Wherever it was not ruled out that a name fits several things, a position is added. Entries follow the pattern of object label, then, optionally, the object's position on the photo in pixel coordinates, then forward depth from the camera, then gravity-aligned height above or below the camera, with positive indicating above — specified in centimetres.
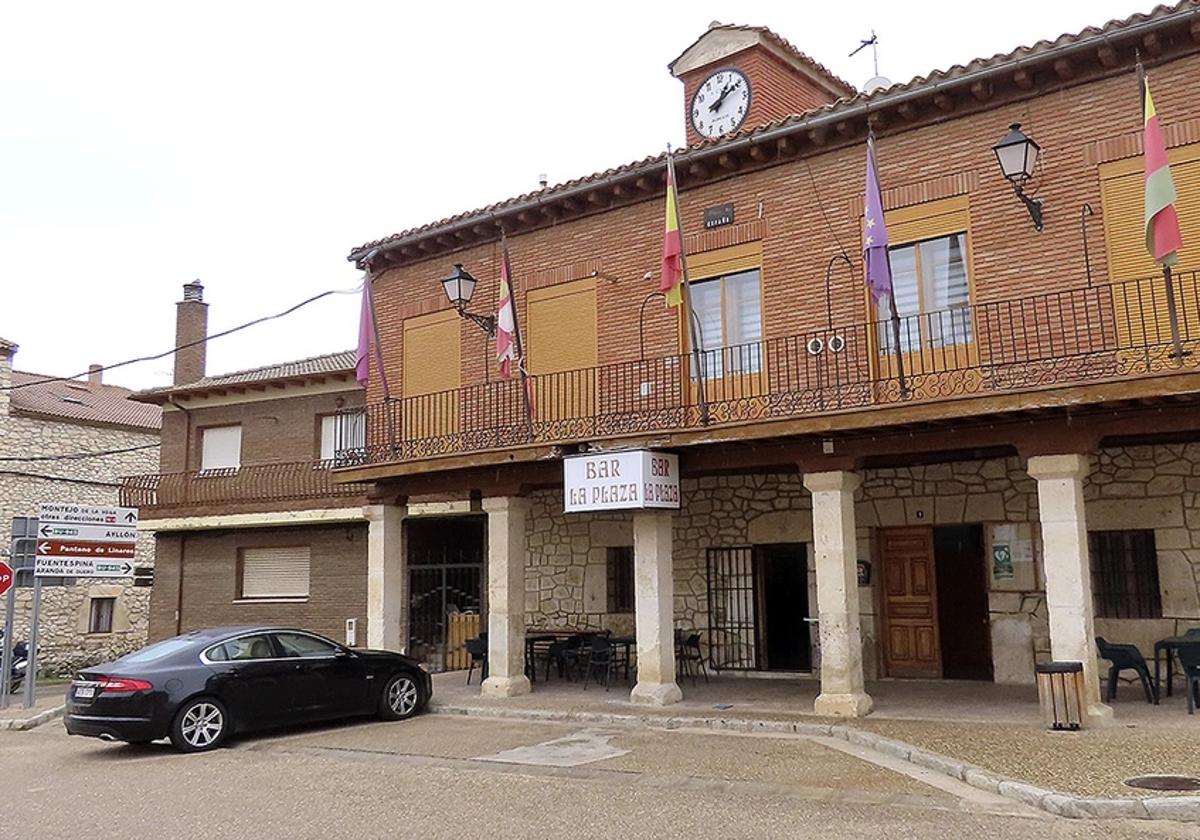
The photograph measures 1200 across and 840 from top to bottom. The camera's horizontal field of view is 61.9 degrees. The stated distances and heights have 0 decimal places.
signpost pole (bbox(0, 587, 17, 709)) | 1428 -89
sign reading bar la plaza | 1139 +119
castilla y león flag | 1270 +329
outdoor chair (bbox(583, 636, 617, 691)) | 1298 -100
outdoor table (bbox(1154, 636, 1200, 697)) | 980 -72
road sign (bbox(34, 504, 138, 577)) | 1401 +77
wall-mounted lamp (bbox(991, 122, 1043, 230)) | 978 +409
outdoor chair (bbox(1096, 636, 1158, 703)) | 1013 -89
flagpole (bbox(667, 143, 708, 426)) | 1142 +303
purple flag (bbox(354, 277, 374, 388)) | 1436 +356
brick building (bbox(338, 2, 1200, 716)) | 989 +228
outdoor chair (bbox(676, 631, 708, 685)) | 1352 -99
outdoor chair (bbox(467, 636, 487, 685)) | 1407 -88
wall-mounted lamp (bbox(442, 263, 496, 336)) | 1373 +409
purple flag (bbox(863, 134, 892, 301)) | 1011 +335
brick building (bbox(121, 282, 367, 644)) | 1958 +175
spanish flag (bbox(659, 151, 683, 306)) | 1142 +369
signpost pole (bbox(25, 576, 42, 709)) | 1348 -75
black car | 970 -98
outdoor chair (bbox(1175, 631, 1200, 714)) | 948 -88
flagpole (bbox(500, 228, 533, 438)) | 1280 +297
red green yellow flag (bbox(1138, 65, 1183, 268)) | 872 +322
